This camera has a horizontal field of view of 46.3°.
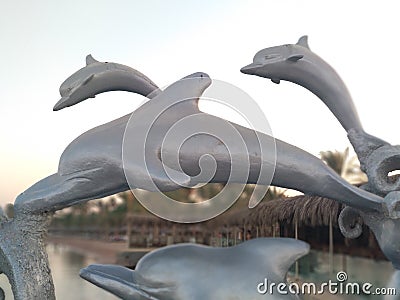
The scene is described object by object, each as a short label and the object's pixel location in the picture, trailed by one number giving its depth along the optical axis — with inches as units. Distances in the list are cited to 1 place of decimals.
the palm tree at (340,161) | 585.3
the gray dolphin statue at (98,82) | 158.6
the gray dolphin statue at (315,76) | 161.3
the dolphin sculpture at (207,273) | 141.7
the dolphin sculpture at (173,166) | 148.8
